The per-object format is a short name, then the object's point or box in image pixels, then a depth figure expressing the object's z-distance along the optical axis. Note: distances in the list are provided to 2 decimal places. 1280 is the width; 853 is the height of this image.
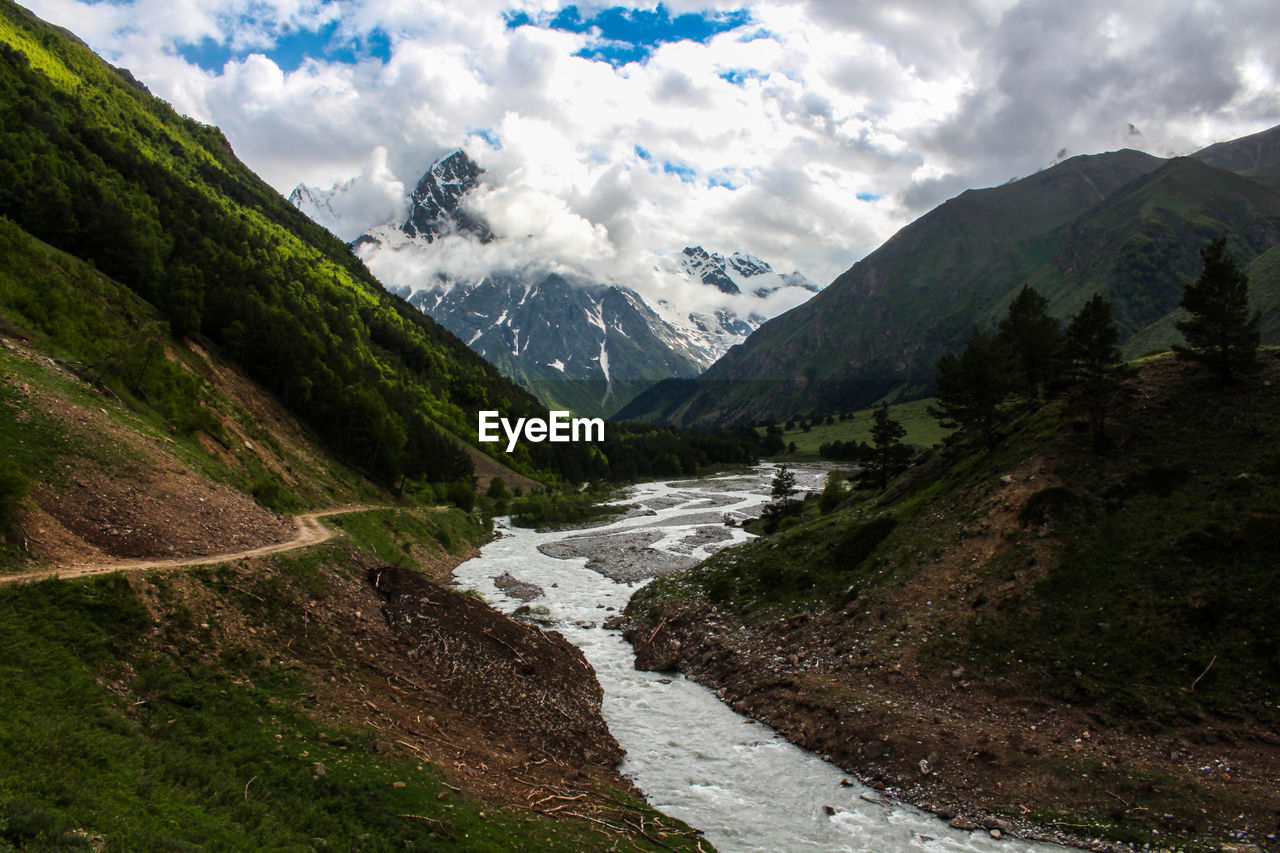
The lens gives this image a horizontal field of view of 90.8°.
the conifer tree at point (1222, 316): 38.78
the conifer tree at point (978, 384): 50.09
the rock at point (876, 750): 27.31
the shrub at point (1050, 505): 37.16
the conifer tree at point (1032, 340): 55.81
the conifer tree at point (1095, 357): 40.62
